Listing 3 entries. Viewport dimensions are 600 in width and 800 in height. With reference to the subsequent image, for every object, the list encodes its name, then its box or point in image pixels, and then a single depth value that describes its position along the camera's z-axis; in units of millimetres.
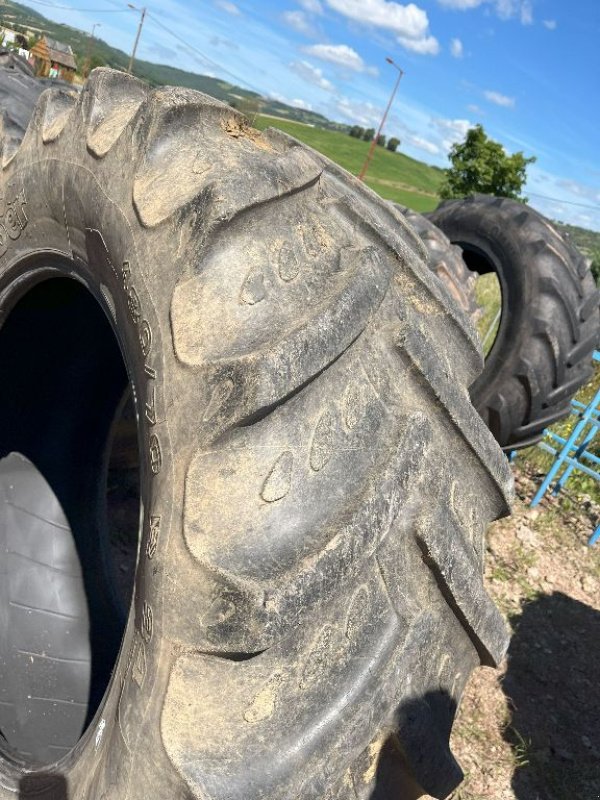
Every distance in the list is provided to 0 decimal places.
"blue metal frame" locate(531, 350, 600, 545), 4758
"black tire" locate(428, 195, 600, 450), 3742
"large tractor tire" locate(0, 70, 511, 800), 1042
